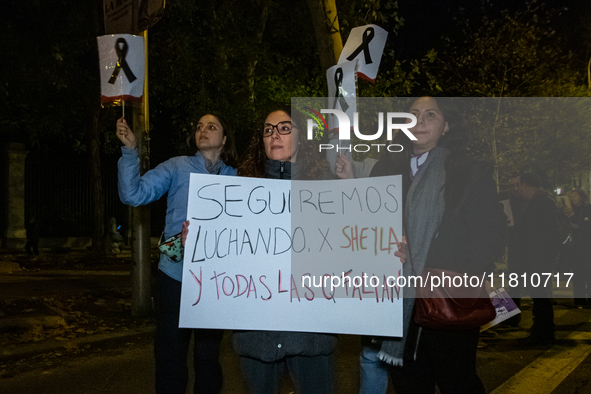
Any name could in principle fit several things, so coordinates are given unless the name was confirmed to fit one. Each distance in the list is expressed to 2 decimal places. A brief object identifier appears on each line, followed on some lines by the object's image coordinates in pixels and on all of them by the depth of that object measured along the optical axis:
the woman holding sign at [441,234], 2.49
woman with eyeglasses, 2.49
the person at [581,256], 8.84
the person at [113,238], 18.95
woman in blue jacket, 2.99
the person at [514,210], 6.81
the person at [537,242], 6.25
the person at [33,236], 17.03
